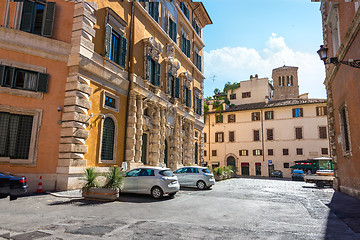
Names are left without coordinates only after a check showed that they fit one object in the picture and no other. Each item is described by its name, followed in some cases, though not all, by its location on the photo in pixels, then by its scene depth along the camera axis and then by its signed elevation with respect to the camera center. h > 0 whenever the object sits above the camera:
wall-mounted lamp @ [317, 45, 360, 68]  11.48 +4.95
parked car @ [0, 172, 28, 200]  9.50 -0.85
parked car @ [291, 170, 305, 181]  33.97 -1.05
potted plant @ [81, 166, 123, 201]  11.12 -0.98
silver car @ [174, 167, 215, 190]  17.89 -0.79
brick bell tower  63.84 +20.57
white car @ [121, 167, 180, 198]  12.45 -0.81
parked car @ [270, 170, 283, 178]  43.66 -1.08
